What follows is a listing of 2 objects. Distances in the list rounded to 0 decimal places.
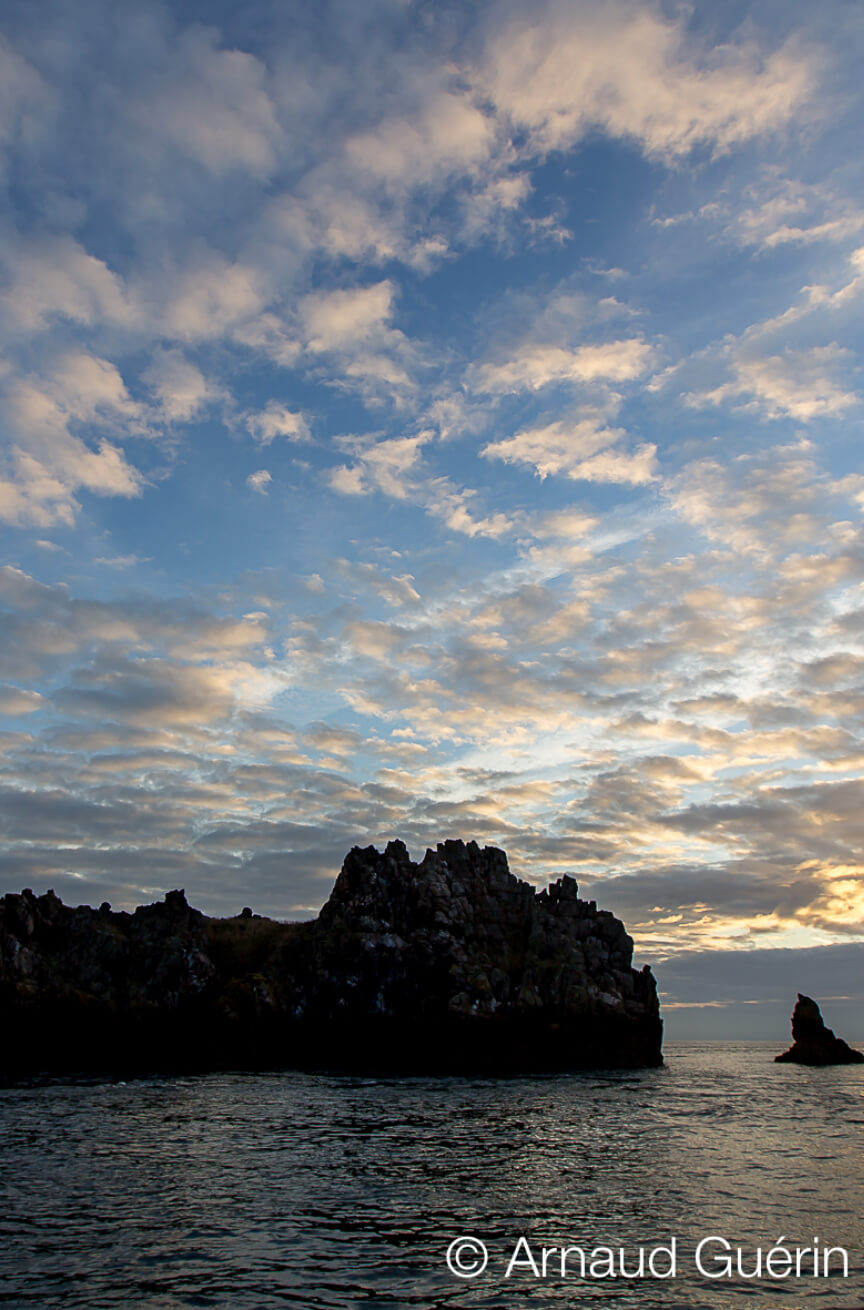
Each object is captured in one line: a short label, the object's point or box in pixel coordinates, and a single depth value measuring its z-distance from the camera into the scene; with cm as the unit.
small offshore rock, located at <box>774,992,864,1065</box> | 16425
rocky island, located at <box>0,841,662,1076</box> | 11356
